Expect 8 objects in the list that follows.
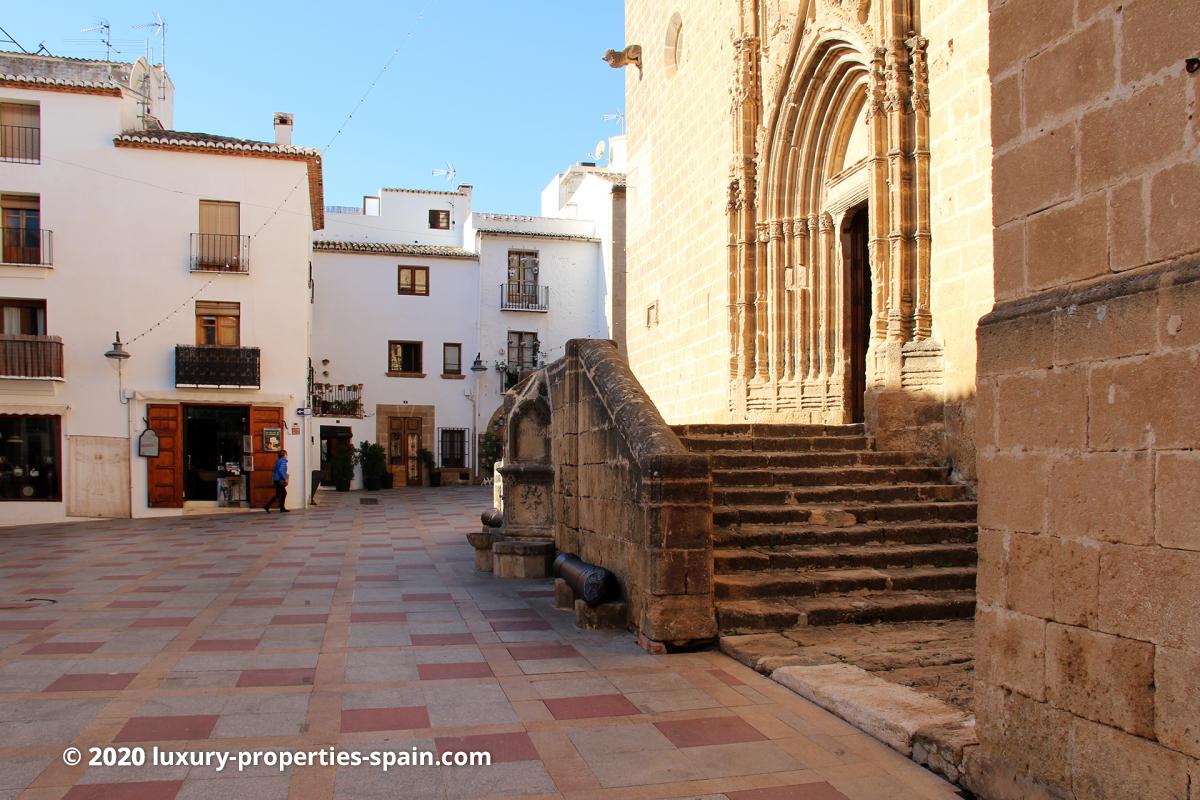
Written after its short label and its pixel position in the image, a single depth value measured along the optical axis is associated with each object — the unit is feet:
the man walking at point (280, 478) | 65.46
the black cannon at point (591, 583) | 21.01
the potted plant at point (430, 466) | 101.14
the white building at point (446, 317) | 101.50
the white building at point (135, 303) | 64.08
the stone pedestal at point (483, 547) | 31.40
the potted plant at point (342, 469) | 94.89
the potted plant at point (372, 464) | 96.48
